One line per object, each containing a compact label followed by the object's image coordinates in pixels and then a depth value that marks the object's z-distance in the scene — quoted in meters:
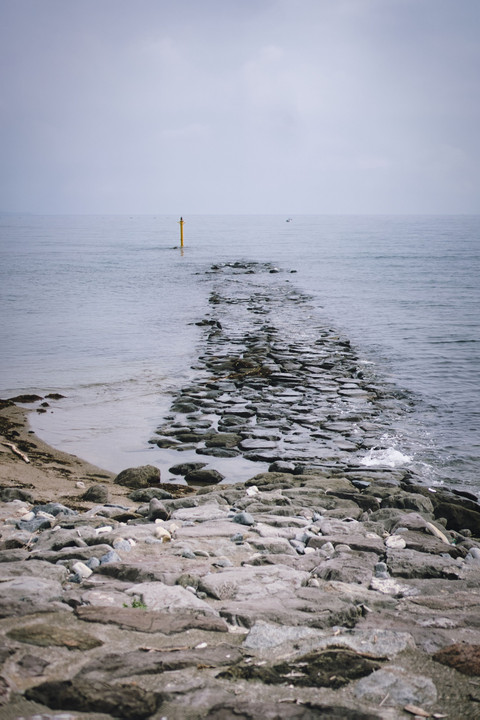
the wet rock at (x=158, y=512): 6.98
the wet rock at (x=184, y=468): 9.81
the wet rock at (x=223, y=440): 10.98
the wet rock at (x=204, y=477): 9.50
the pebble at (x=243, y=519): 6.65
